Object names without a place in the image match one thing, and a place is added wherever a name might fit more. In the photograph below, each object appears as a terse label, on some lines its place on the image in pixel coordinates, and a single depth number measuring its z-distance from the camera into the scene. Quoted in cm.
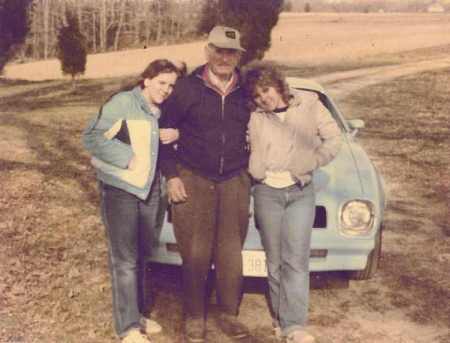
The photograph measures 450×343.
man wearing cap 376
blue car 442
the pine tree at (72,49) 1991
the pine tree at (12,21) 2089
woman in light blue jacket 365
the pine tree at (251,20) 2272
